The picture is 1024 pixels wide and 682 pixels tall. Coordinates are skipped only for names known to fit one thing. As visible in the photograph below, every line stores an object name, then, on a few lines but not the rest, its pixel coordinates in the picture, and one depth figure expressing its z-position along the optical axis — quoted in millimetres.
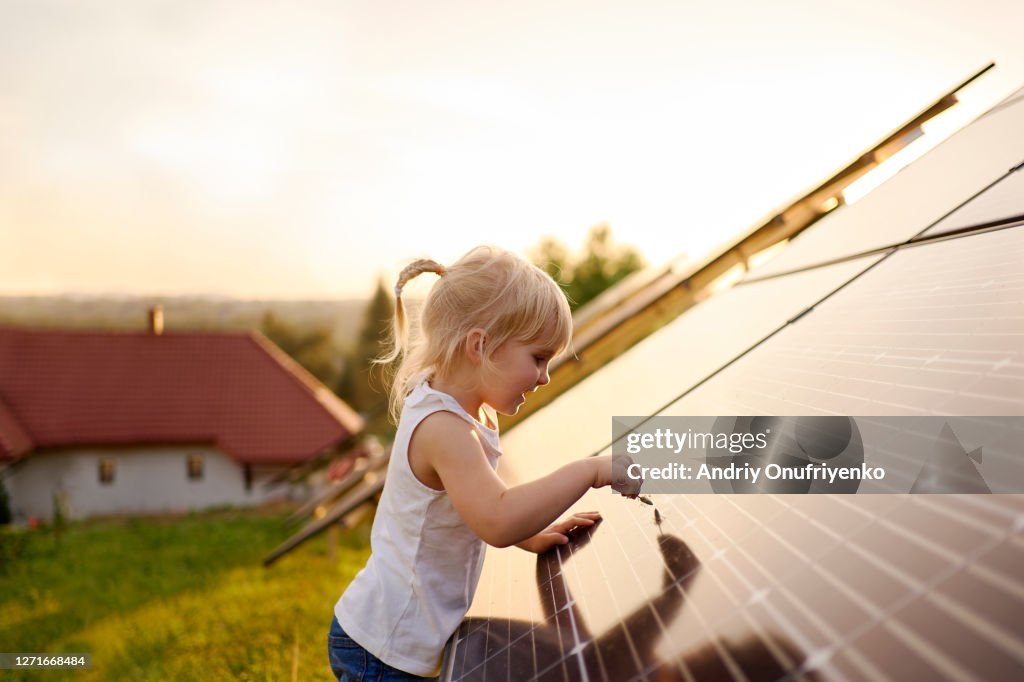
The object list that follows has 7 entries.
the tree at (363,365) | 53250
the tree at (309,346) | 58844
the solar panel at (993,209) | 2016
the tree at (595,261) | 39250
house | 27266
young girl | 2084
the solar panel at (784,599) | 793
